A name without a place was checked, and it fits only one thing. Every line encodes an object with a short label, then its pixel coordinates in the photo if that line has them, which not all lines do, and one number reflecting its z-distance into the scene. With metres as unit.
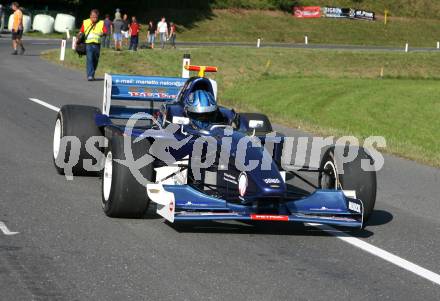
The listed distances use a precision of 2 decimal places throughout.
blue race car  8.84
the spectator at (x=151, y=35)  52.91
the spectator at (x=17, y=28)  35.75
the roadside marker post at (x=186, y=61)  20.37
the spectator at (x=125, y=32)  47.78
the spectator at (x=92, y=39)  27.39
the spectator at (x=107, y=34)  46.36
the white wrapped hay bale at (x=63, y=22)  61.34
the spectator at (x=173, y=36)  55.50
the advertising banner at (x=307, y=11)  87.47
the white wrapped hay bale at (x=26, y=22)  59.16
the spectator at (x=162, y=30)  54.32
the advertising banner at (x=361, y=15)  90.00
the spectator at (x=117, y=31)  45.22
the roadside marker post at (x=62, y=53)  35.04
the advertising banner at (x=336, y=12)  88.81
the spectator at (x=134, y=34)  46.50
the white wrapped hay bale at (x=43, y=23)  60.41
